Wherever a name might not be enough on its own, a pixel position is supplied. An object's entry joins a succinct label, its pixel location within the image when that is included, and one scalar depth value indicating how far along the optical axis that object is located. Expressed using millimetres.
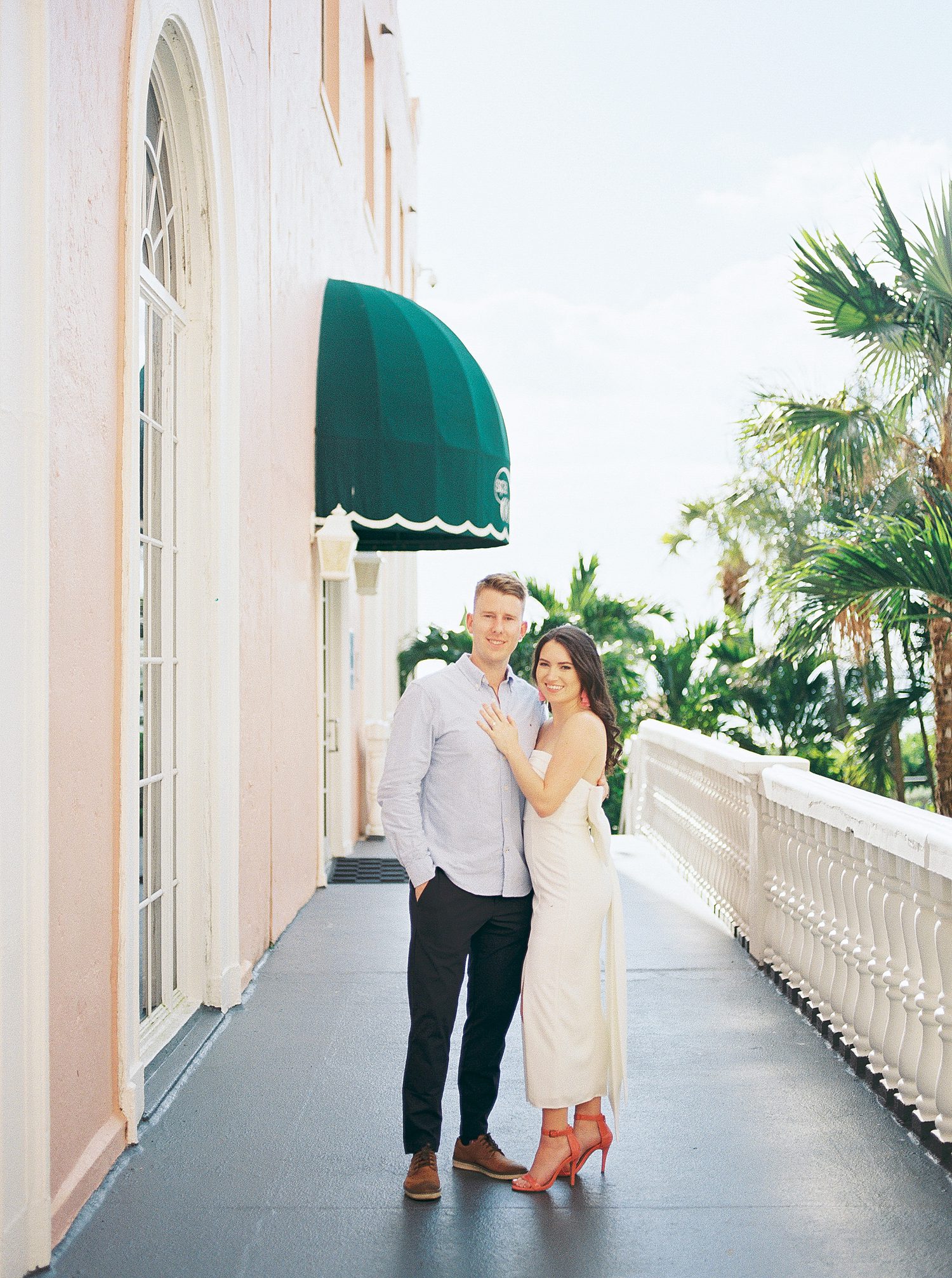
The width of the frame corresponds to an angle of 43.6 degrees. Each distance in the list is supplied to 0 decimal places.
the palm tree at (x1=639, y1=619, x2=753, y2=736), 15664
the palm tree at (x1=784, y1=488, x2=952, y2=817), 7992
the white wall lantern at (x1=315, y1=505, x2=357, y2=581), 8641
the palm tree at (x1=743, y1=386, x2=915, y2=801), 10609
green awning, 8703
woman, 3617
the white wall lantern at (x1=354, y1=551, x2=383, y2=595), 12617
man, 3648
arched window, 4980
